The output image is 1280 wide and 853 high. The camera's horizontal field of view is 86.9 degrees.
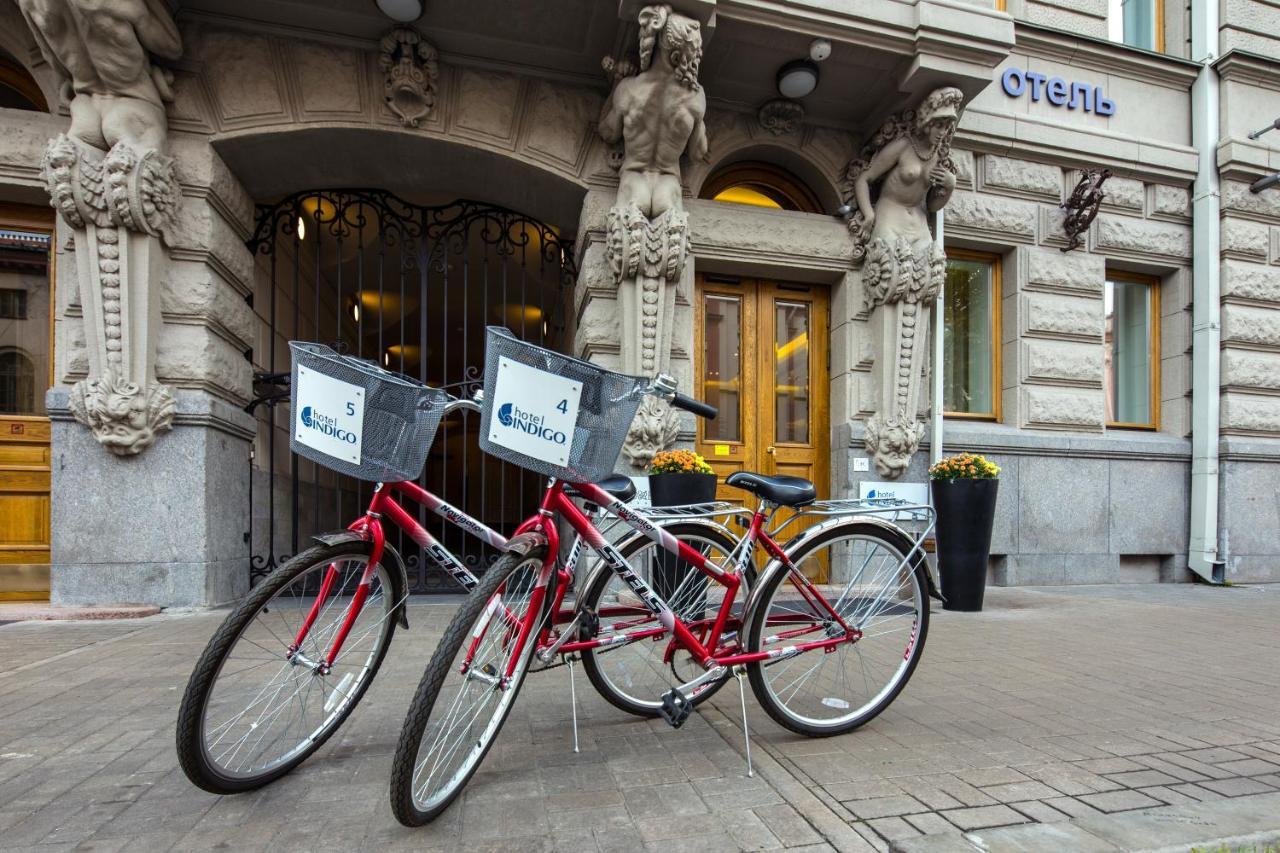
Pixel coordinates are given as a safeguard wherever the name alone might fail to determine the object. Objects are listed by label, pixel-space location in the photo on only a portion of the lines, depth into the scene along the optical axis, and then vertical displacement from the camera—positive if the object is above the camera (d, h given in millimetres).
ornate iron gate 6414 +1656
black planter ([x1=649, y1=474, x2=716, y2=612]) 5082 -445
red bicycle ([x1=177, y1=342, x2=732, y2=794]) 2082 -610
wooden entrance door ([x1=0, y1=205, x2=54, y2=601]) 5430 +271
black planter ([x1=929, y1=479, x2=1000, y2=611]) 5527 -910
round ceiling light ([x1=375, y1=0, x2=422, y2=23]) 5250 +3307
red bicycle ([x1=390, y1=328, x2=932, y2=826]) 2020 -676
